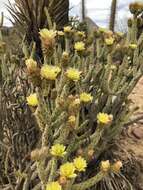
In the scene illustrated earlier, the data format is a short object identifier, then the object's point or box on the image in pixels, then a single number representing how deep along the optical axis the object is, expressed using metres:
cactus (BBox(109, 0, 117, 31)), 6.52
